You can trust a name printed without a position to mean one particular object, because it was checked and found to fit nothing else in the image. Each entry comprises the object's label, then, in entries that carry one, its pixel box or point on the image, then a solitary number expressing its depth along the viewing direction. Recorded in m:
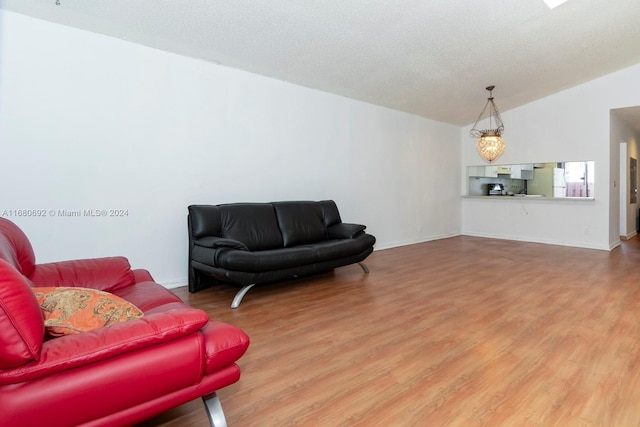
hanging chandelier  5.65
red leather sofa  1.04
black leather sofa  3.14
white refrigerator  6.59
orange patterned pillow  1.28
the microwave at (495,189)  7.59
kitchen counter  6.26
